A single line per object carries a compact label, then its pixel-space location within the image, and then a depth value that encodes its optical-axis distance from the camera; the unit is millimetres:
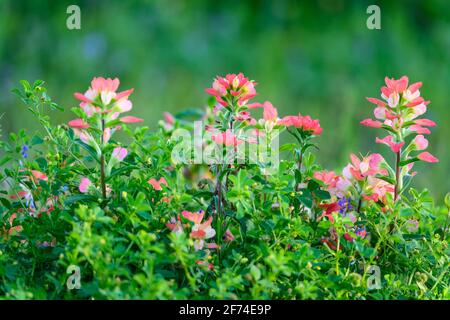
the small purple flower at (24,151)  1355
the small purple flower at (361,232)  1291
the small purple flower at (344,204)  1308
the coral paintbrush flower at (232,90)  1275
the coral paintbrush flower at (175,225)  1235
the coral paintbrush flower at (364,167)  1291
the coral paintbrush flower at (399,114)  1272
